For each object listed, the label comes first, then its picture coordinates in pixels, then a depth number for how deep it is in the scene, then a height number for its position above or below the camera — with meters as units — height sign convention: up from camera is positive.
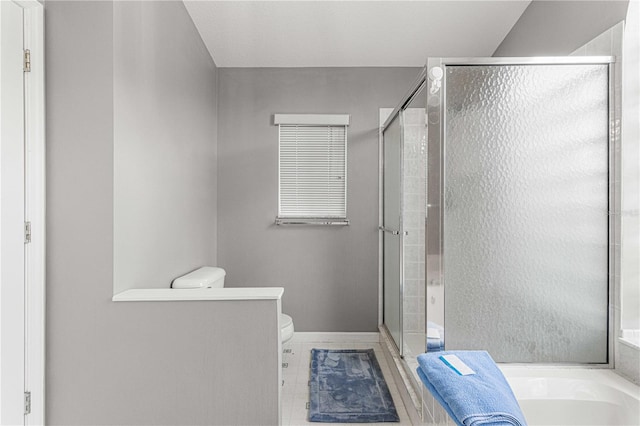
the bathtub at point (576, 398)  1.59 -0.74
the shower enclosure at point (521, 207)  1.80 +0.01
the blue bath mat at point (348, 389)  2.30 -1.14
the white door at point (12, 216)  1.54 -0.03
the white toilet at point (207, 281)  2.41 -0.44
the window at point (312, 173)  3.60 +0.31
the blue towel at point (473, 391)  1.08 -0.51
